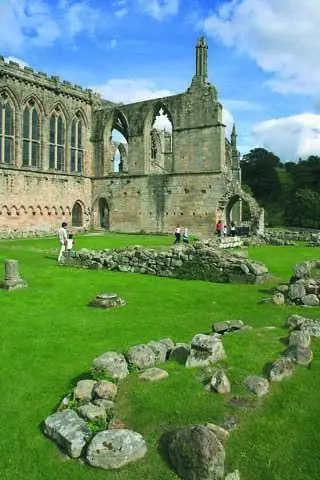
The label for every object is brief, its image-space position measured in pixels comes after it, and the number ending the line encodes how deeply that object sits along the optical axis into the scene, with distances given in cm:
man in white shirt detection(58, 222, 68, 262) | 1955
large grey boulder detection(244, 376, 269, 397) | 582
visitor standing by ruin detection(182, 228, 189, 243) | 2628
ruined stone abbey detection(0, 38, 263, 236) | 3338
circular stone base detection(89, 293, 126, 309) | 1148
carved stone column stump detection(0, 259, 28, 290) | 1383
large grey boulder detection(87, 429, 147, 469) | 474
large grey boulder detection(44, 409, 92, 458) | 498
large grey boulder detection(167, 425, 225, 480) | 441
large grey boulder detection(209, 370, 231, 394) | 589
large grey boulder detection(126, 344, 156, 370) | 694
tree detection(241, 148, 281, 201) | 8806
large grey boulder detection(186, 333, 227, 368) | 673
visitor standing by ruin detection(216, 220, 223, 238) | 3150
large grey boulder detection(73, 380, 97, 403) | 591
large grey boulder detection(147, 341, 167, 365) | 715
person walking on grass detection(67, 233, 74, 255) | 2003
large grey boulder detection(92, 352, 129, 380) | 654
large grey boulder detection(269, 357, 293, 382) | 614
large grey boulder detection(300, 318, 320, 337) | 763
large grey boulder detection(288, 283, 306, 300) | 1127
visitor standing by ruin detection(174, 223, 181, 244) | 2688
